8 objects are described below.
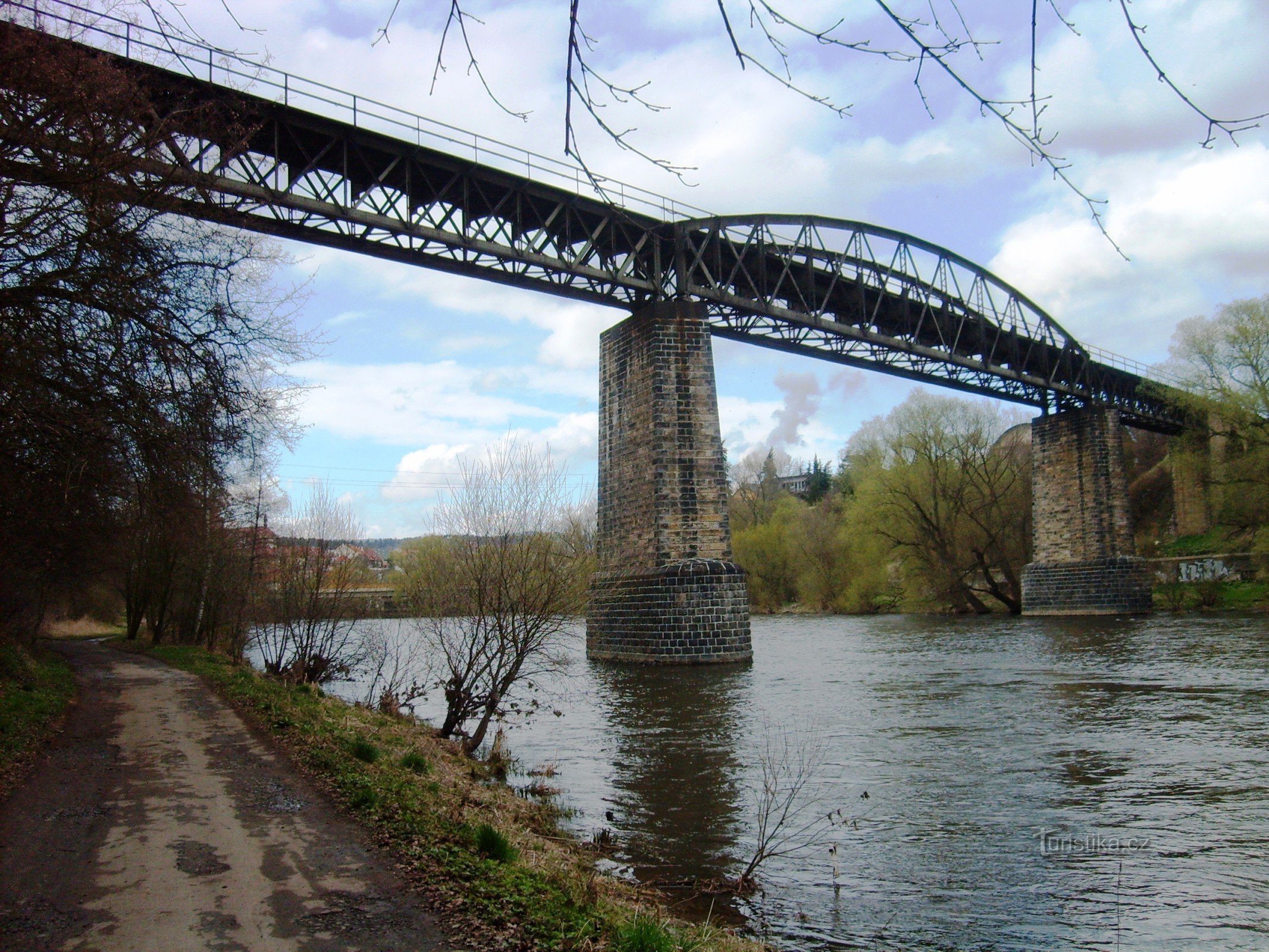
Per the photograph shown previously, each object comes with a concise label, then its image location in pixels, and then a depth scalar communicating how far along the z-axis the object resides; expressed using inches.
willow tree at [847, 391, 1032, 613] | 2167.8
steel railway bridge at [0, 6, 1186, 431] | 488.7
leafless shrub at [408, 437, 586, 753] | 556.1
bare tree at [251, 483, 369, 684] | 764.6
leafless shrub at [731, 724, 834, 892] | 333.5
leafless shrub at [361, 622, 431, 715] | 680.4
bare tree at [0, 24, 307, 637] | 295.4
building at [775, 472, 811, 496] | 5536.4
